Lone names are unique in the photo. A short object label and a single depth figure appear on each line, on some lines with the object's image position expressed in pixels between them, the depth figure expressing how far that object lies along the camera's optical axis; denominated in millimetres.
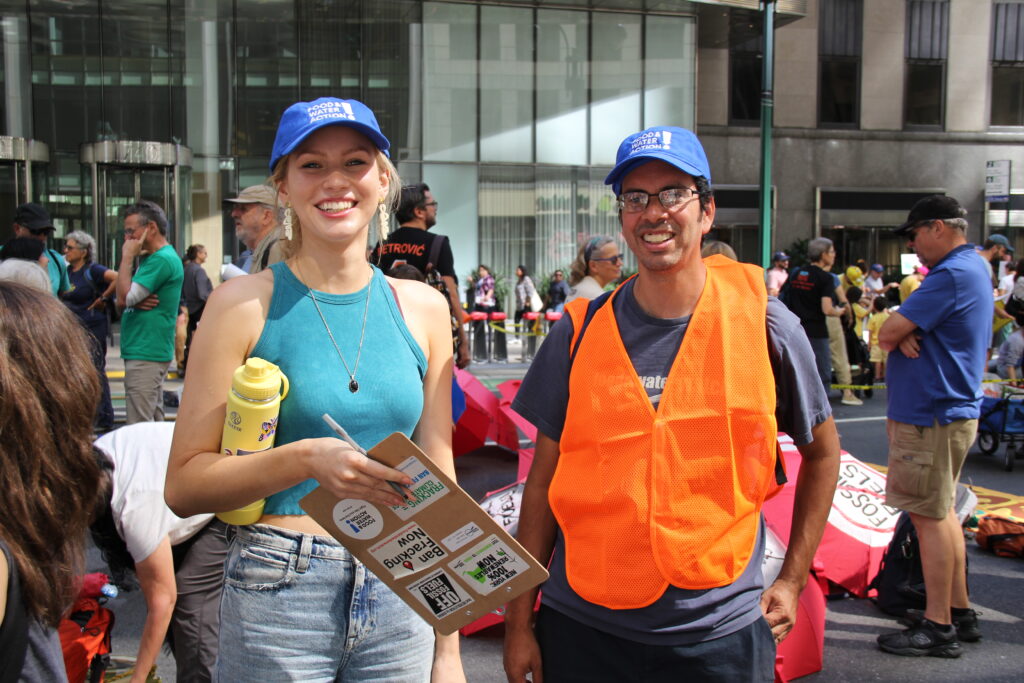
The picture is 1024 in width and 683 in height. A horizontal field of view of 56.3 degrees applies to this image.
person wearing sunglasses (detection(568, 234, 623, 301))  6871
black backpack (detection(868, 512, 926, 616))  5047
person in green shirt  7230
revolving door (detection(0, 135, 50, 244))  20594
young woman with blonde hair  2014
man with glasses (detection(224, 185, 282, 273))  5137
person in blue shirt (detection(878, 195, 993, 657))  4438
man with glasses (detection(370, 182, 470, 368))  6617
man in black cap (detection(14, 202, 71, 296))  8438
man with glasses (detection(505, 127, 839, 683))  2221
